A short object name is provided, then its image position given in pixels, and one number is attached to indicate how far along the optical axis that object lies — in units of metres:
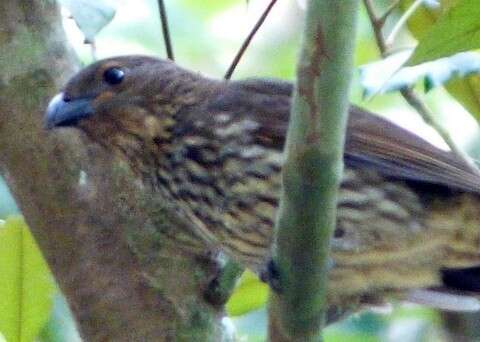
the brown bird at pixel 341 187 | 5.04
